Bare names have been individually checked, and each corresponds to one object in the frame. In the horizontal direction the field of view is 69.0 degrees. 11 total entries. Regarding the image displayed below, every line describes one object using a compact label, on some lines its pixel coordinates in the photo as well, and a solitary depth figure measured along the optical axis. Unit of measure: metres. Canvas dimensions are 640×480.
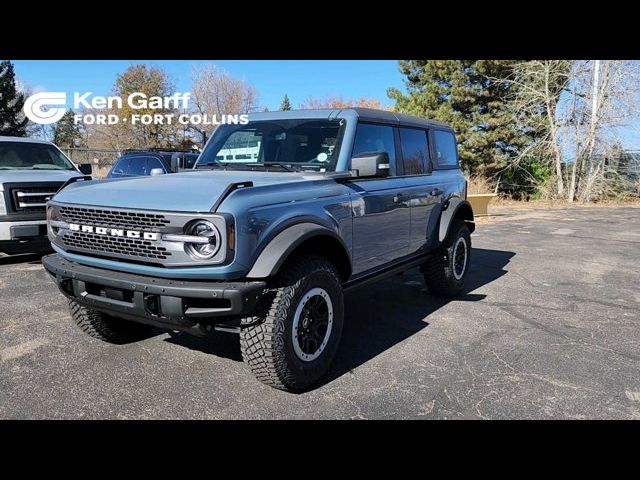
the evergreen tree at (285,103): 69.04
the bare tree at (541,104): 19.92
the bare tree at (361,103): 52.59
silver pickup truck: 6.42
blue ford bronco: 2.76
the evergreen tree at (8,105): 33.25
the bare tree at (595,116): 19.25
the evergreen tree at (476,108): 20.73
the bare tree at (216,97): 33.34
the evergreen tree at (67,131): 48.28
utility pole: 19.36
